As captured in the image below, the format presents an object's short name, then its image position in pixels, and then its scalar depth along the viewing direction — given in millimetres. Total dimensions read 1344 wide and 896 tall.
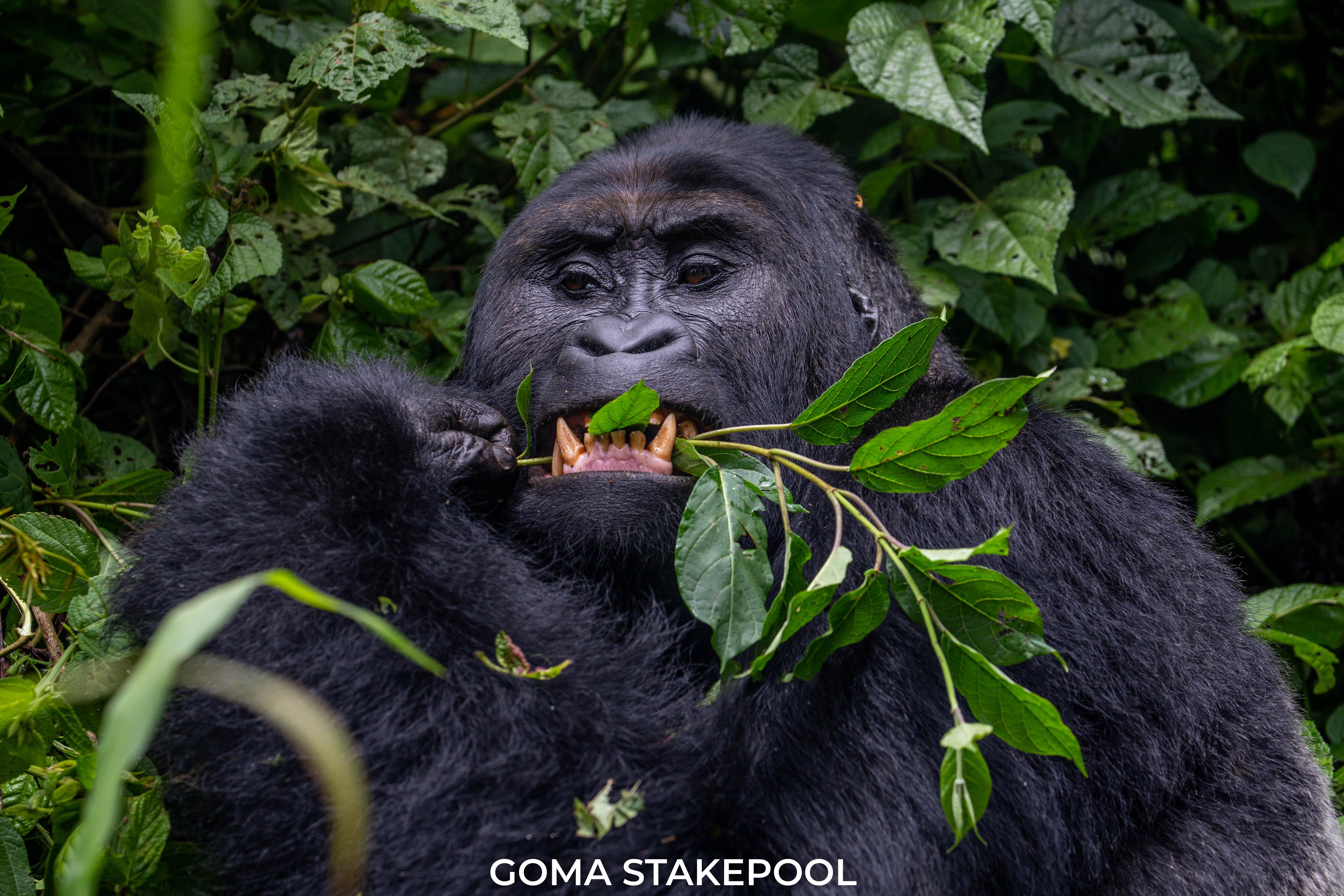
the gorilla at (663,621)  2256
